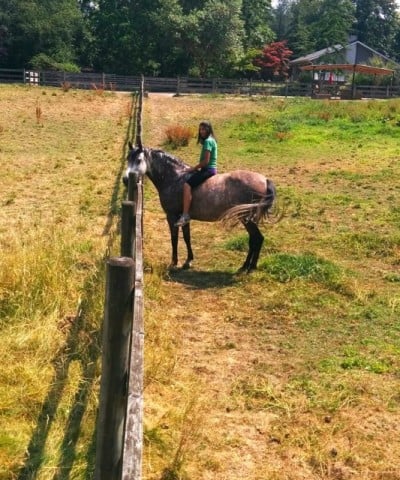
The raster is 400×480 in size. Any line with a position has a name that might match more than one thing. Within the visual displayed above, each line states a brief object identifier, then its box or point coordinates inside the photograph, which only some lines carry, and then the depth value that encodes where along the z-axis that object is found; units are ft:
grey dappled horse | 23.48
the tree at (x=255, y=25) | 182.91
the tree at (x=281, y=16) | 387.55
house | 169.99
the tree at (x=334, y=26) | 200.75
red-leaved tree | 202.49
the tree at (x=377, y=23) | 270.87
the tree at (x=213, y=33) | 149.79
